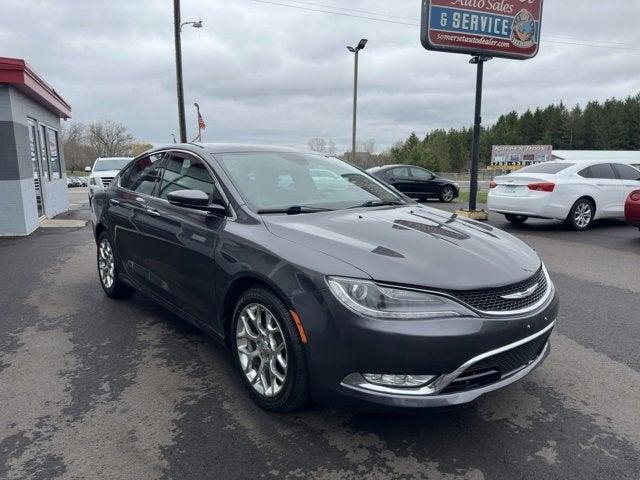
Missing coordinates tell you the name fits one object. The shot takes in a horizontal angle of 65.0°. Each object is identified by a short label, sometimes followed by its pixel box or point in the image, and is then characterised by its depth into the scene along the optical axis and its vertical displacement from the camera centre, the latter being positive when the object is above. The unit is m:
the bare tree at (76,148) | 79.19 -0.81
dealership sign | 11.48 +2.70
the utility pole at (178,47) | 20.39 +3.83
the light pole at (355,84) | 24.02 +2.90
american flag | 25.19 +1.00
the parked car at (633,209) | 8.52 -1.10
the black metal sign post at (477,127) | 11.98 +0.38
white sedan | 10.00 -0.96
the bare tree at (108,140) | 83.69 +0.50
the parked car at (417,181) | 18.05 -1.37
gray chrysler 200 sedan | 2.45 -0.76
